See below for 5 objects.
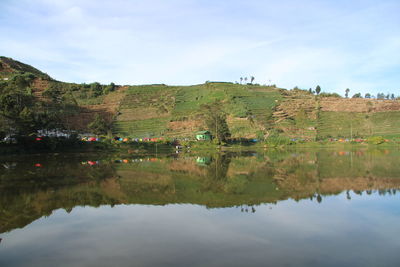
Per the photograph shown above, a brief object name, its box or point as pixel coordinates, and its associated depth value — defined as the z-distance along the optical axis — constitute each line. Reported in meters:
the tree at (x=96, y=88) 85.81
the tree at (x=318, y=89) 113.87
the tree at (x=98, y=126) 54.84
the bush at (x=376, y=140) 54.84
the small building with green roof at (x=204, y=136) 54.88
